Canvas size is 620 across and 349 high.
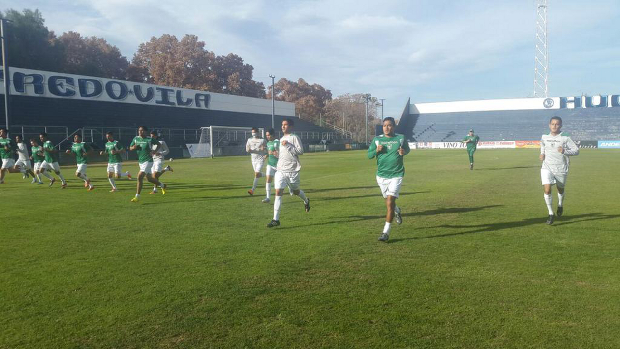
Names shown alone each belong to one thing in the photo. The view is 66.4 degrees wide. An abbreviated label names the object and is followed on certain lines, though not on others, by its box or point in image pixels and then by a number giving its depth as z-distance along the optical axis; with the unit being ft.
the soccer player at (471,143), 76.22
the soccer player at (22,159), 60.08
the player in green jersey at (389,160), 24.75
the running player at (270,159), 38.27
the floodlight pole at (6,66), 90.25
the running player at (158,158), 44.05
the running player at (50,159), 54.54
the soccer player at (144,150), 42.16
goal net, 155.02
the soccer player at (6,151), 56.70
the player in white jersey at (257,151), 43.88
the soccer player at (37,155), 57.31
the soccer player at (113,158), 49.19
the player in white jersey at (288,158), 30.30
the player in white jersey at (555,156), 29.22
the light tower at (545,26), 226.38
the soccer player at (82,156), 52.02
